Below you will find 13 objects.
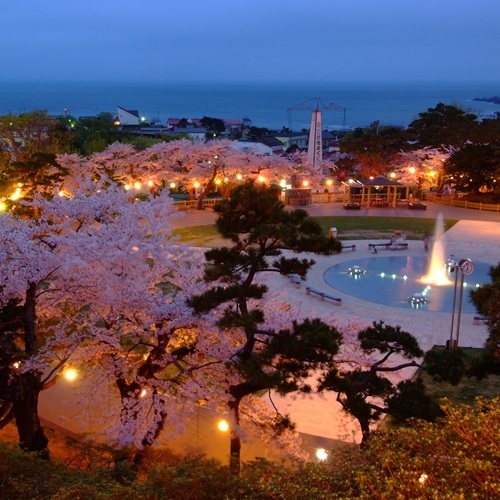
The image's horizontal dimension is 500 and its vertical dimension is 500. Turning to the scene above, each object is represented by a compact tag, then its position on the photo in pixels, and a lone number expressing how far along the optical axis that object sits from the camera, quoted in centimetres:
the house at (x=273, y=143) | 7450
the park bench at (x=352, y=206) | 3862
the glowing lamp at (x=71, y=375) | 1440
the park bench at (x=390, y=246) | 2827
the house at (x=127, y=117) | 11544
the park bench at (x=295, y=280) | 2298
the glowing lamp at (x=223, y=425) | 1209
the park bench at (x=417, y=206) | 3822
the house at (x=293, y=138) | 8705
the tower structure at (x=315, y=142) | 4278
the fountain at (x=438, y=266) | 2342
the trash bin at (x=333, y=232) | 2902
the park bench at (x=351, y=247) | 2800
